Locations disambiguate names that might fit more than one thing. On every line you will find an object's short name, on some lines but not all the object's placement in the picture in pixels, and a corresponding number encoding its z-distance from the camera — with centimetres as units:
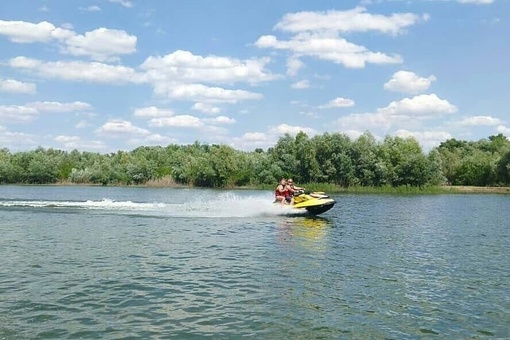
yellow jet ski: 3450
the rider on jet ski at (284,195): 3562
